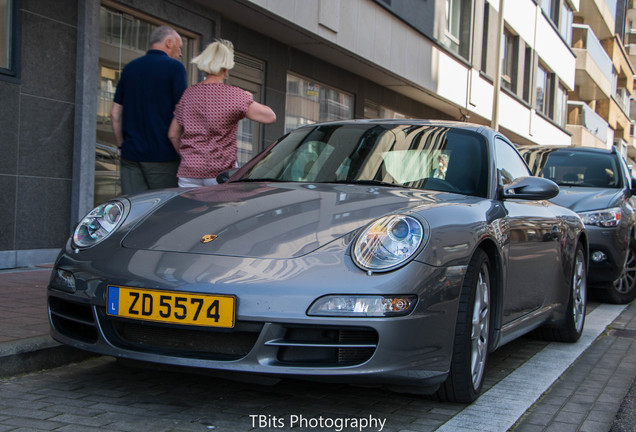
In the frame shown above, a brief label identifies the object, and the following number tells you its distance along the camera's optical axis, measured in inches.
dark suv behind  307.6
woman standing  199.8
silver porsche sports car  120.9
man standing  208.2
